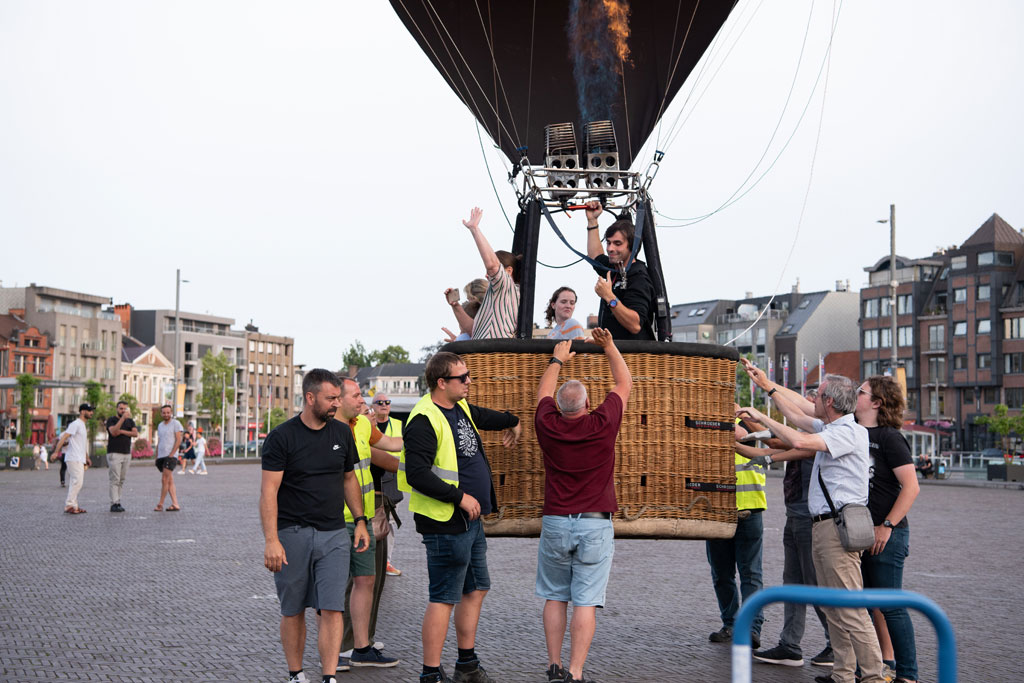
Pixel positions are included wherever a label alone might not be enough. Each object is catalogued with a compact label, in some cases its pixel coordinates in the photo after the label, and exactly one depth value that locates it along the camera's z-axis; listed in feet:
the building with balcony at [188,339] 407.85
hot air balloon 22.56
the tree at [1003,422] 196.03
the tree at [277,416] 375.23
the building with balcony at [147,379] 358.84
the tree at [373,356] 510.42
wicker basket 22.49
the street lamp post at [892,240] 148.87
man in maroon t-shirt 21.22
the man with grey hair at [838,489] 21.48
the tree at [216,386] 333.42
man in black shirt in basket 23.58
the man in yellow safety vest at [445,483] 21.39
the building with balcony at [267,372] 437.17
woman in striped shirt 24.04
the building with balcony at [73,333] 318.22
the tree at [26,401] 196.34
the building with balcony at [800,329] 333.42
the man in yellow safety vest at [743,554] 27.02
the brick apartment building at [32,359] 299.17
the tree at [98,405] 242.76
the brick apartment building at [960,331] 249.55
